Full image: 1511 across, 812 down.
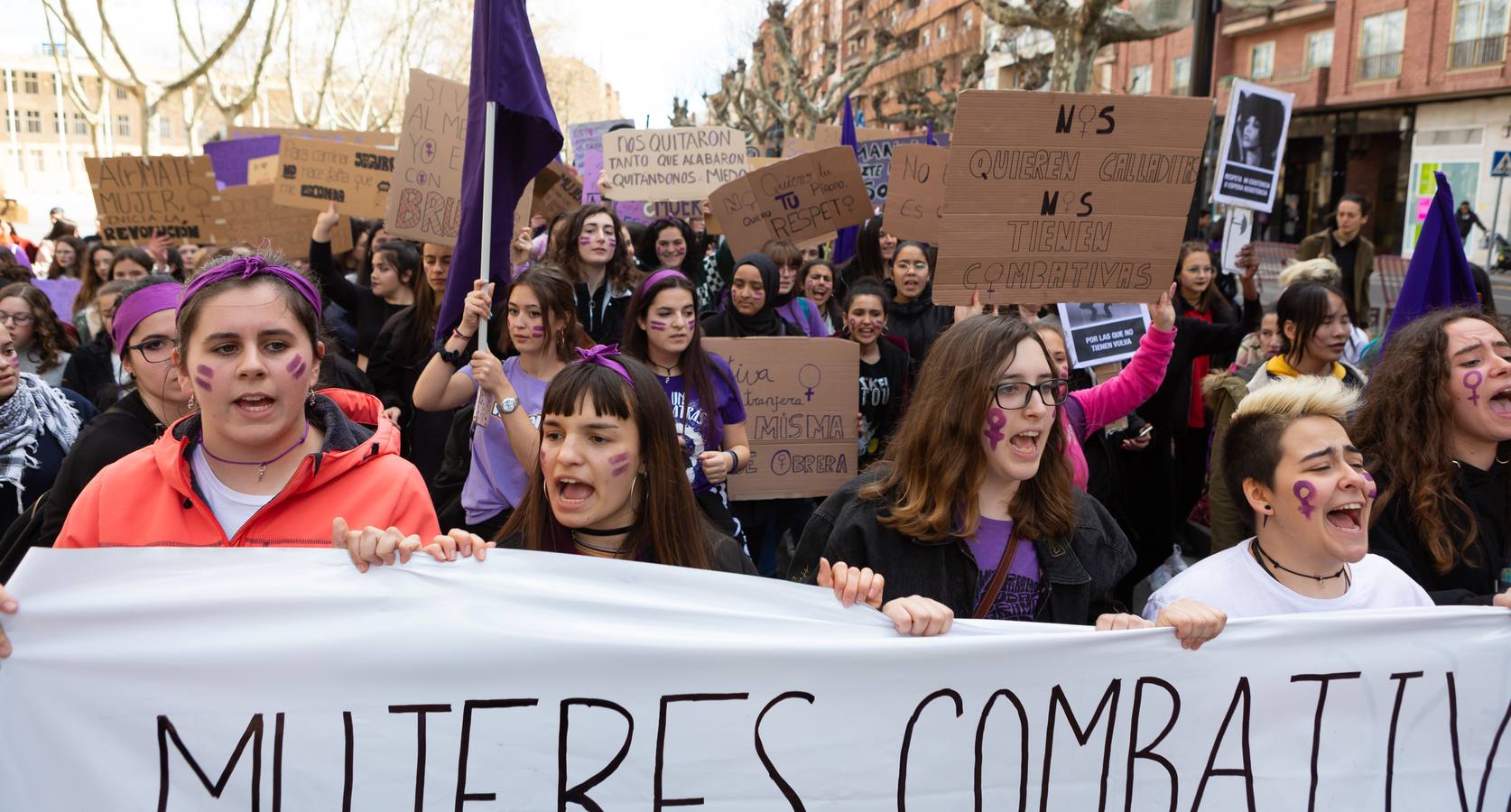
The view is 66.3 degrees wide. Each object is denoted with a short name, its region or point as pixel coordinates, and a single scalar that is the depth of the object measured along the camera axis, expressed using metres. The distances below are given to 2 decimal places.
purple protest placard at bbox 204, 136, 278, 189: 10.90
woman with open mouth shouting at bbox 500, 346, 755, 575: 2.57
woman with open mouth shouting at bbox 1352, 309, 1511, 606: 2.91
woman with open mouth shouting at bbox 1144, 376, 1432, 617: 2.52
